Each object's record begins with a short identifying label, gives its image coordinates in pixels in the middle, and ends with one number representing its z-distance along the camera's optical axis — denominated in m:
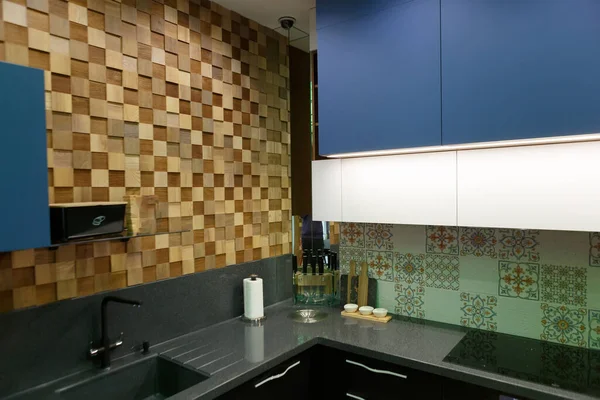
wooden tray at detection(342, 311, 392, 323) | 2.19
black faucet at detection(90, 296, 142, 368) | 1.64
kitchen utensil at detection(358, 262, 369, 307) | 2.38
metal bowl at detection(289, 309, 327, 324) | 2.23
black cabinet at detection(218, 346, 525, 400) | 1.61
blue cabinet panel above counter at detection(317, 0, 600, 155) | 1.45
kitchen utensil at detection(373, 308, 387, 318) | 2.21
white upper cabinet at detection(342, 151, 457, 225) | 1.81
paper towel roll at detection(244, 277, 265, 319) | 2.22
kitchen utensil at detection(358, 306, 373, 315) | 2.26
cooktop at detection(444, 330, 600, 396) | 1.51
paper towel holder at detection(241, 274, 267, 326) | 2.20
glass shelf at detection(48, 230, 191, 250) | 1.37
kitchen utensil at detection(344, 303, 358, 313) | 2.31
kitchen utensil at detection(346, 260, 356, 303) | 2.44
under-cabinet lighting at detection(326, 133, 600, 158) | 1.50
